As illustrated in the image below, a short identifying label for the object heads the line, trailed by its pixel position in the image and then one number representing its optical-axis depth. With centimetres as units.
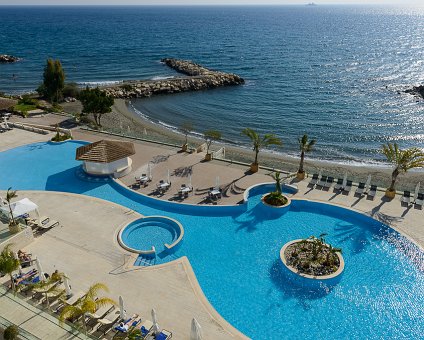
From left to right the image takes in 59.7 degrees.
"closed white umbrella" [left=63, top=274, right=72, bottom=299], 1646
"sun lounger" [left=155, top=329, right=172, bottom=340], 1448
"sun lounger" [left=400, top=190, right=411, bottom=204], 2531
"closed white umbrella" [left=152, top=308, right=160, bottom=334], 1469
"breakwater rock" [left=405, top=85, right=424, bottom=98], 6756
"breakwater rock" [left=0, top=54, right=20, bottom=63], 10357
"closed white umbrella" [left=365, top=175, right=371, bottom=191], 2683
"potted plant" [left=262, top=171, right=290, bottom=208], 2477
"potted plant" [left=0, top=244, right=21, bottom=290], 1596
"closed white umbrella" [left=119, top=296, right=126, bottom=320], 1512
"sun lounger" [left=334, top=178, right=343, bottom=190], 2714
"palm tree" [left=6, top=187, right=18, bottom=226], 2039
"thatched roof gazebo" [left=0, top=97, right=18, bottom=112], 4055
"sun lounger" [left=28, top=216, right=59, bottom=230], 2188
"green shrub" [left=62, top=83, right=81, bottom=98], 6088
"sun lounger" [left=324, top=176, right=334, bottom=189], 2770
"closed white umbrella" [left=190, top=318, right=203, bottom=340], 1390
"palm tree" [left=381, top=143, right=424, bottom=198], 2520
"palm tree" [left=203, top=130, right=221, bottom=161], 3178
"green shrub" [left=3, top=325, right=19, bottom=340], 1393
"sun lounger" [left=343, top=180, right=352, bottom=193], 2698
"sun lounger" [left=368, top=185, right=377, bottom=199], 2620
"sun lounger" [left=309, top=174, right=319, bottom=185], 2812
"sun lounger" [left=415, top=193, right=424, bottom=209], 2492
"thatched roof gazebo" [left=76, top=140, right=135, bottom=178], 2816
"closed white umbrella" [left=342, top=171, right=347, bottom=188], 2695
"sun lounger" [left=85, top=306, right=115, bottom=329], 1521
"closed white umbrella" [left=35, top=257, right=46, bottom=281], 1716
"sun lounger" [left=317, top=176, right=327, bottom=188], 2768
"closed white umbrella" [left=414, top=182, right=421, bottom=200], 2517
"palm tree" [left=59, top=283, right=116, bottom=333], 1384
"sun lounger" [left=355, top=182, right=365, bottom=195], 2648
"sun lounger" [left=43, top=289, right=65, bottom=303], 1604
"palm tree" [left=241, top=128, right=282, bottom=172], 2927
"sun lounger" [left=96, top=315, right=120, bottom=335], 1505
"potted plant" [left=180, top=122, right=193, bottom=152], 3369
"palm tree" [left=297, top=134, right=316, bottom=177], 2776
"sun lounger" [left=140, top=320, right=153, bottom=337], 1467
